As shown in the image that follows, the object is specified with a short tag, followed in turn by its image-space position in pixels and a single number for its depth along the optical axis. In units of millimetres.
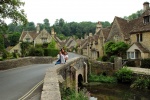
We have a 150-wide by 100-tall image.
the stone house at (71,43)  133250
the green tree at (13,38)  111000
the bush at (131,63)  43719
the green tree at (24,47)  67338
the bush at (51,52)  63172
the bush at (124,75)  35344
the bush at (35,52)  51938
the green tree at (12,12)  24234
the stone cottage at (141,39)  45009
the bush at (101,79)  38281
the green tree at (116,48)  48125
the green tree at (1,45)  26767
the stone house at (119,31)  52000
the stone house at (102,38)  60141
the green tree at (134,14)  141625
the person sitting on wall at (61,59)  23562
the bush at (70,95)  14380
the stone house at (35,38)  86500
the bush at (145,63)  40938
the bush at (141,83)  31928
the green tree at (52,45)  77788
